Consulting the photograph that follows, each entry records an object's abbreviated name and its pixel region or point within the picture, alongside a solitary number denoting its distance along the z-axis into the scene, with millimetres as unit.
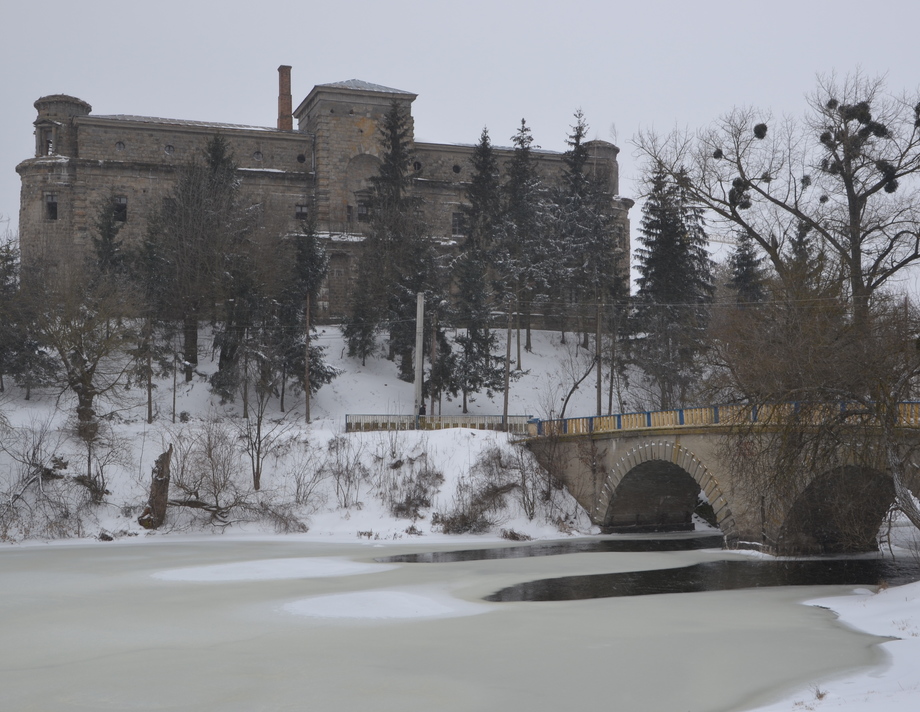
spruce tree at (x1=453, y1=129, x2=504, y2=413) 49938
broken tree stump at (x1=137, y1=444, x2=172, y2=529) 34625
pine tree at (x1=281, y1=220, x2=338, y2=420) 48219
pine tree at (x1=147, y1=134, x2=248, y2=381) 49438
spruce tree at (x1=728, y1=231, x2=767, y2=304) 56906
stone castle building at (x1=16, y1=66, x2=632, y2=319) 60906
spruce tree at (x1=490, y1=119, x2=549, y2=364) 56969
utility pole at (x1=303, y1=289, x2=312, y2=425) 46372
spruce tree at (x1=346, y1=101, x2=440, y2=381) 51781
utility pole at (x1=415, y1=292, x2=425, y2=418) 40594
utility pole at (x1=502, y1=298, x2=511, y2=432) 44134
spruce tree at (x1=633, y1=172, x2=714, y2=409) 50750
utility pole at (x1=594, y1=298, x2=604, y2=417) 46594
